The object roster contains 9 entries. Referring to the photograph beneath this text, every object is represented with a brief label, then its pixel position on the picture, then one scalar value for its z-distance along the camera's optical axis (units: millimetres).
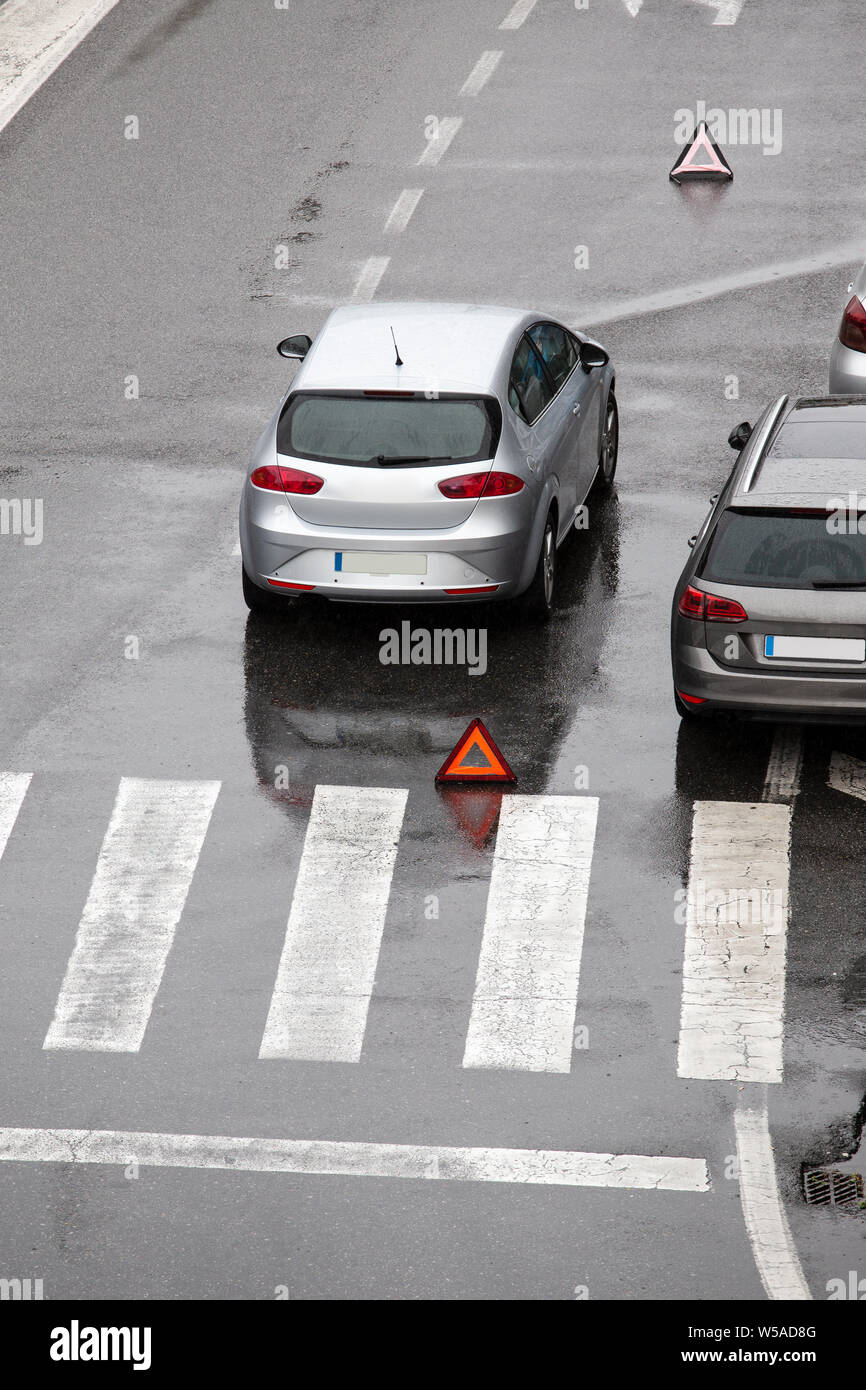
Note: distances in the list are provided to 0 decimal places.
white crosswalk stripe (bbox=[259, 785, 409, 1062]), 18094
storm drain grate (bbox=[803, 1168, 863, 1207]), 15875
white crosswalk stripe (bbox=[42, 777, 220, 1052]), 18297
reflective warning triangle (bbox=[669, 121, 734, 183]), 41812
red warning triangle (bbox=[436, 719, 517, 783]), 22031
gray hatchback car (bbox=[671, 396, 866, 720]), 21156
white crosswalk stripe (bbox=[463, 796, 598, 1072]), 17906
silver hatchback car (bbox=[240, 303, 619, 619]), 24281
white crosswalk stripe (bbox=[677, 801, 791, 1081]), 17687
